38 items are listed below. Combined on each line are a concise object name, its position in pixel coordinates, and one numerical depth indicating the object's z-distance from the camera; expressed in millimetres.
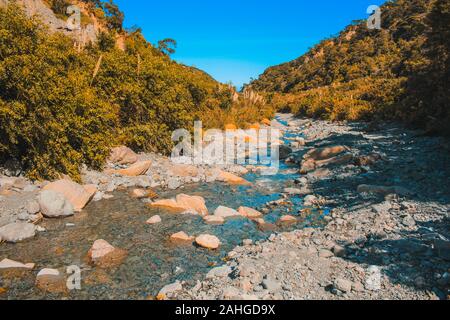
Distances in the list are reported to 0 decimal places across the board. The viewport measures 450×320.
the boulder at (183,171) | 14698
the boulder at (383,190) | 9954
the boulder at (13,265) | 6702
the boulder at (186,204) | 10648
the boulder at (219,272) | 6477
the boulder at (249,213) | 10359
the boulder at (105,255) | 7148
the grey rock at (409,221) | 7922
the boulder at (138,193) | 11711
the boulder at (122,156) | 14133
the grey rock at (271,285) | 5704
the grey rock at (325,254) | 6988
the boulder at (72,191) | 10039
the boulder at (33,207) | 9039
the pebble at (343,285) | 5582
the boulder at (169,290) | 5930
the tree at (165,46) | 43638
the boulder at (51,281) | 6099
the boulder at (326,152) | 16141
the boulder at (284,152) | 19594
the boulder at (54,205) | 9219
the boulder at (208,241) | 8062
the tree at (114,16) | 42969
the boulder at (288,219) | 9761
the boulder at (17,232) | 7879
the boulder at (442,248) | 6223
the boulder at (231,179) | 14398
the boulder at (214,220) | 9772
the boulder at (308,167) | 15427
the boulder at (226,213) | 10305
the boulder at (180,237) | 8492
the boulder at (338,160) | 14891
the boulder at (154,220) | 9570
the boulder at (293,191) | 12586
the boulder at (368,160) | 13979
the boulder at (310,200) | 11219
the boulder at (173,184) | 13195
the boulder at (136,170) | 13566
